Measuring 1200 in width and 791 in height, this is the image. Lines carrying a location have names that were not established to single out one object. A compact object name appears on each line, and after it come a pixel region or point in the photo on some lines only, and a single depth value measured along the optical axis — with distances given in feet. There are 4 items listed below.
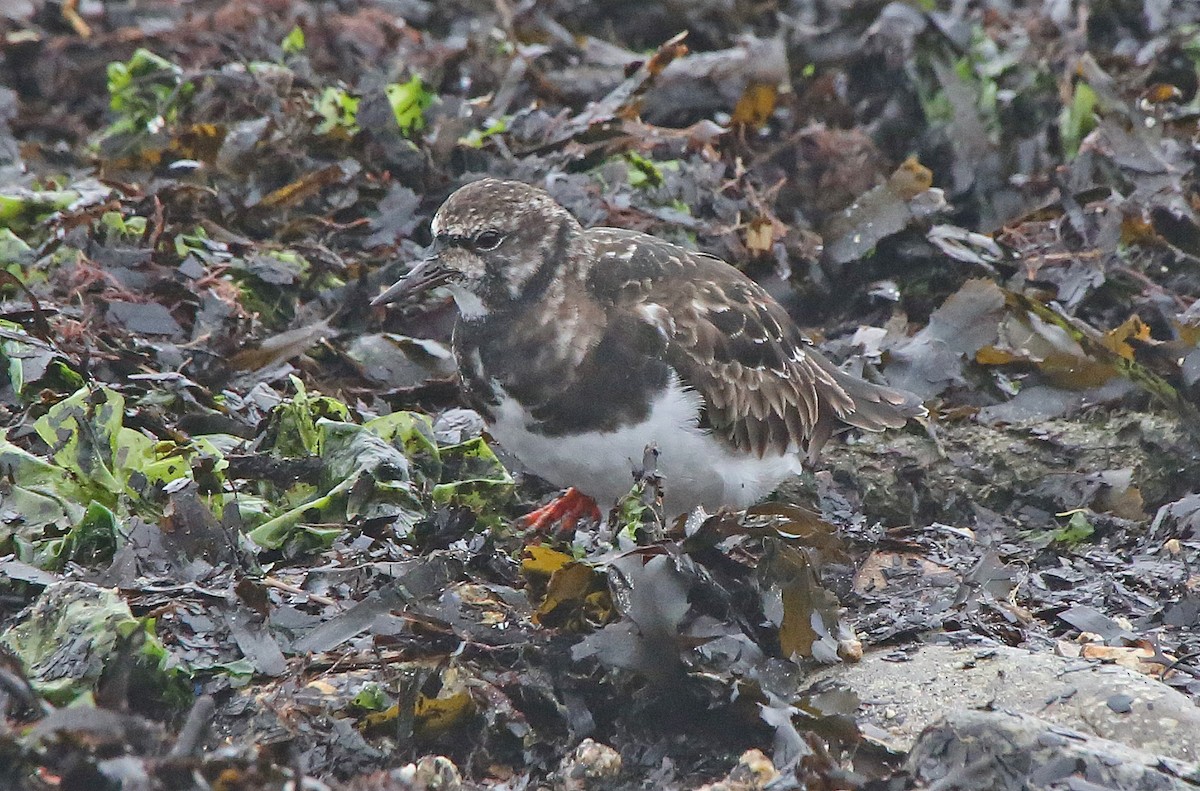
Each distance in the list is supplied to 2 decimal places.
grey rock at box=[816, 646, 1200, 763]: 17.02
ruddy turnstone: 21.21
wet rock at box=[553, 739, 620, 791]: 16.76
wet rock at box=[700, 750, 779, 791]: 16.01
